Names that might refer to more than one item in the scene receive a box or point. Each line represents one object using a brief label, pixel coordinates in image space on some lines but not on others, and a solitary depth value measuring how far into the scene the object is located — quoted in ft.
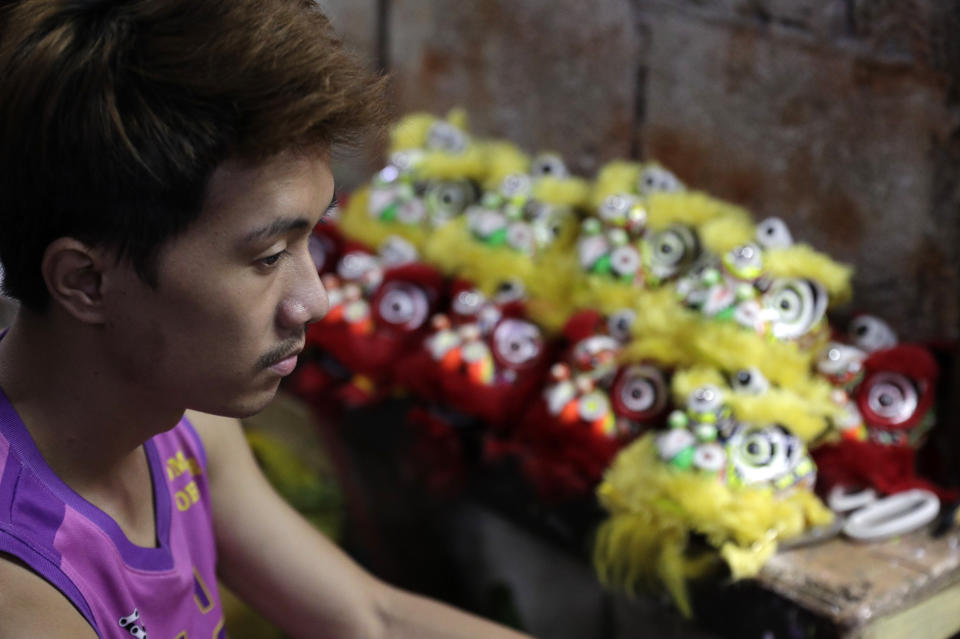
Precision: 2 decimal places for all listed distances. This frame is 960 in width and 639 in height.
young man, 2.60
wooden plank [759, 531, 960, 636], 4.26
